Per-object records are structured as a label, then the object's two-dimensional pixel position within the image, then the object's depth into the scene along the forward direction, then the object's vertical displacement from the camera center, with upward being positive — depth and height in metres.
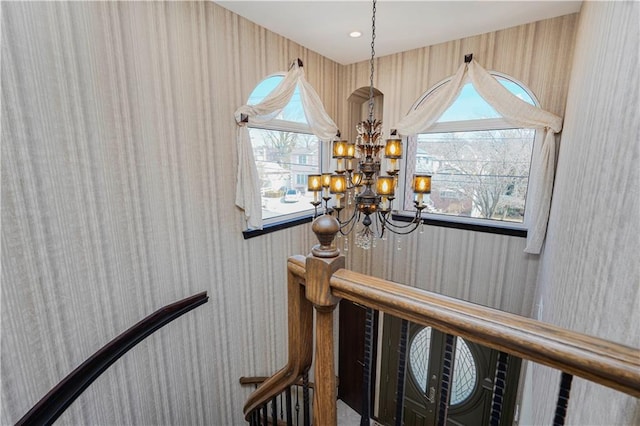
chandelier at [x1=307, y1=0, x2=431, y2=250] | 2.05 -0.13
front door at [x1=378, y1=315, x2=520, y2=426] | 3.59 -2.82
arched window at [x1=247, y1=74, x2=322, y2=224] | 3.18 +0.03
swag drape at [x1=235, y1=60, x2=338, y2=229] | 2.78 +0.26
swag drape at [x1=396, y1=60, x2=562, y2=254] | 2.73 +0.40
